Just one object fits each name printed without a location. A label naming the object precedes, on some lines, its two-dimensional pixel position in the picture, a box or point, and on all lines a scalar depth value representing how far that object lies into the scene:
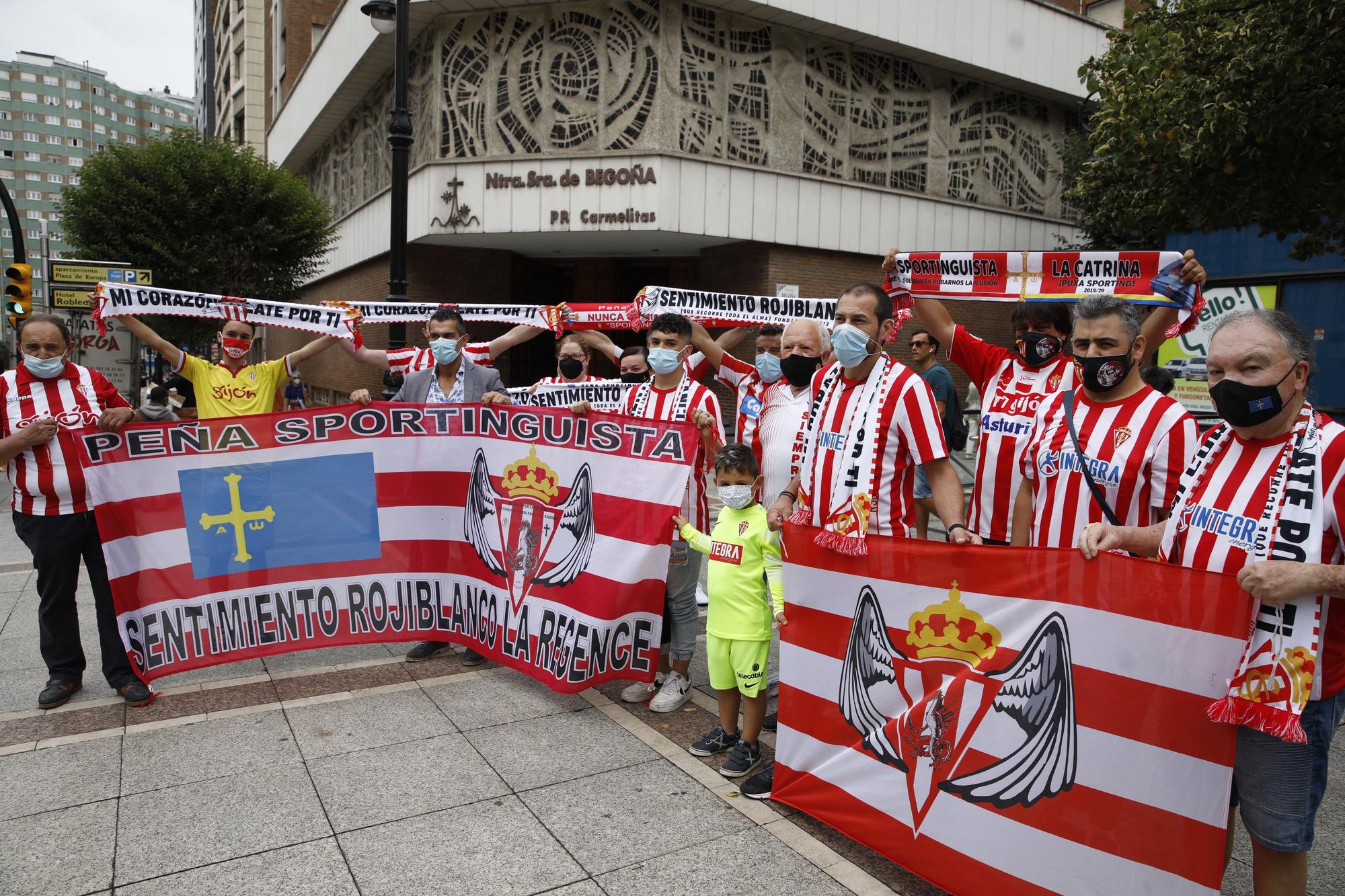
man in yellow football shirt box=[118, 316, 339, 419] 5.73
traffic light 13.80
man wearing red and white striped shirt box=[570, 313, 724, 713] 4.86
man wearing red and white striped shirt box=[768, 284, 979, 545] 3.68
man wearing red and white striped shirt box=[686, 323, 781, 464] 5.72
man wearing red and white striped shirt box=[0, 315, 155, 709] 4.70
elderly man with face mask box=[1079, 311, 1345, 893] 2.42
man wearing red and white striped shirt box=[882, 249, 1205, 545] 4.55
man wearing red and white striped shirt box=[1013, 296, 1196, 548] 3.48
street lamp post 9.88
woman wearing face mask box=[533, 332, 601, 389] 8.70
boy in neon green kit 3.98
